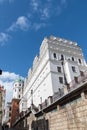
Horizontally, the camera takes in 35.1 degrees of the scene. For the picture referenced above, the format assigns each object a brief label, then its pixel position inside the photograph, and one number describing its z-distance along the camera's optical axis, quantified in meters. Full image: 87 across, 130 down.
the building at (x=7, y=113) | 56.11
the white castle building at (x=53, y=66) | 32.37
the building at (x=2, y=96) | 23.53
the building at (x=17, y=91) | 54.09
